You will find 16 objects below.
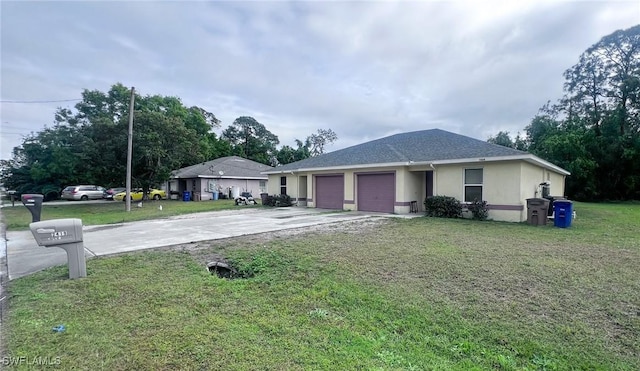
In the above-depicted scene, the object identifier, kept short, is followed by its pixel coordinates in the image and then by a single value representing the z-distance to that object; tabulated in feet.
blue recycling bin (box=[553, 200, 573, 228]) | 32.09
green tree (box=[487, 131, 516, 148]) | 112.37
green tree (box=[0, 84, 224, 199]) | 68.18
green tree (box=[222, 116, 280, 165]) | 166.71
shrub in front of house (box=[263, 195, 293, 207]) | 60.75
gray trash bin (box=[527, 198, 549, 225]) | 33.65
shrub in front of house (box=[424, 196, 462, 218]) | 39.96
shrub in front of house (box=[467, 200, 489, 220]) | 38.42
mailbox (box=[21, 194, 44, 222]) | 34.14
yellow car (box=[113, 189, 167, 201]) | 85.87
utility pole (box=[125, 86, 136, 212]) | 53.62
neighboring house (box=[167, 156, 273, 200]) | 86.28
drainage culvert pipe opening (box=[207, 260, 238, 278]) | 17.11
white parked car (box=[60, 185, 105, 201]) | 88.22
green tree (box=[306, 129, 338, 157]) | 156.81
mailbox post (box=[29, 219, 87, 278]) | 14.19
